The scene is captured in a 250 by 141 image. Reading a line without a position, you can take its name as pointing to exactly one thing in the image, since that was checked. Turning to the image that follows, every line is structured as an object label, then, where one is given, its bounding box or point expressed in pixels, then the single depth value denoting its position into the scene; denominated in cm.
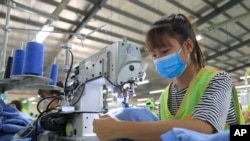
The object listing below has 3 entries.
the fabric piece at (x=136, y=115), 81
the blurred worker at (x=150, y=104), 592
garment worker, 77
